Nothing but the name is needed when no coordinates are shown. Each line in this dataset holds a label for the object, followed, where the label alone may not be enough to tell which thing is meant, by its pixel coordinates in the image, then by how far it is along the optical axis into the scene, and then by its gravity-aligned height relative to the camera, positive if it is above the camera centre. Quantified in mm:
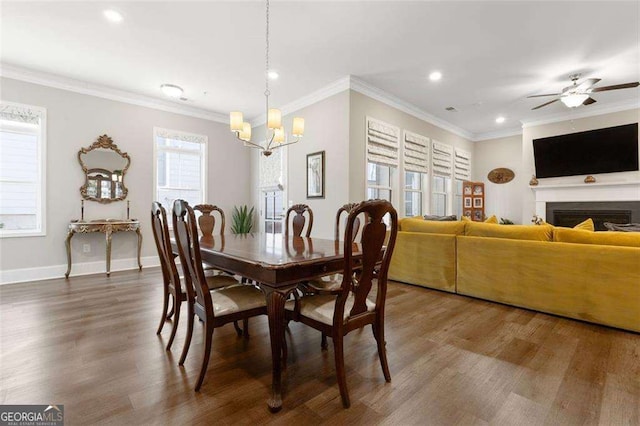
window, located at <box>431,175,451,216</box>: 6637 +490
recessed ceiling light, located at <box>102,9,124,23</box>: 2900 +2013
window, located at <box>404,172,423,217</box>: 5910 +447
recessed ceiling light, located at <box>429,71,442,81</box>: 4293 +2063
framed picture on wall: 4816 +685
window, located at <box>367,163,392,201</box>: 4932 +596
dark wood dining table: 1571 -294
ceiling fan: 3957 +1684
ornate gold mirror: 4598 +750
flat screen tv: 5301 +1206
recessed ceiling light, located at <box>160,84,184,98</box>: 4559 +1974
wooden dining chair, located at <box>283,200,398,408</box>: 1515 -521
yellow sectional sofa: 2490 -534
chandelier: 2887 +905
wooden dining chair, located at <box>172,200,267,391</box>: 1688 -521
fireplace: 5270 +41
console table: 4281 -164
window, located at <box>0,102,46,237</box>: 4105 +675
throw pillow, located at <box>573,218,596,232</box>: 2906 -115
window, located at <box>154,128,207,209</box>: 5348 +942
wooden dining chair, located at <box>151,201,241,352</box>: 2137 -429
